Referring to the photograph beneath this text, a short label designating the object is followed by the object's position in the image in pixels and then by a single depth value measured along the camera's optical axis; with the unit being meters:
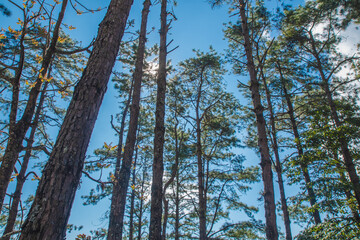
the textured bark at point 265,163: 4.89
